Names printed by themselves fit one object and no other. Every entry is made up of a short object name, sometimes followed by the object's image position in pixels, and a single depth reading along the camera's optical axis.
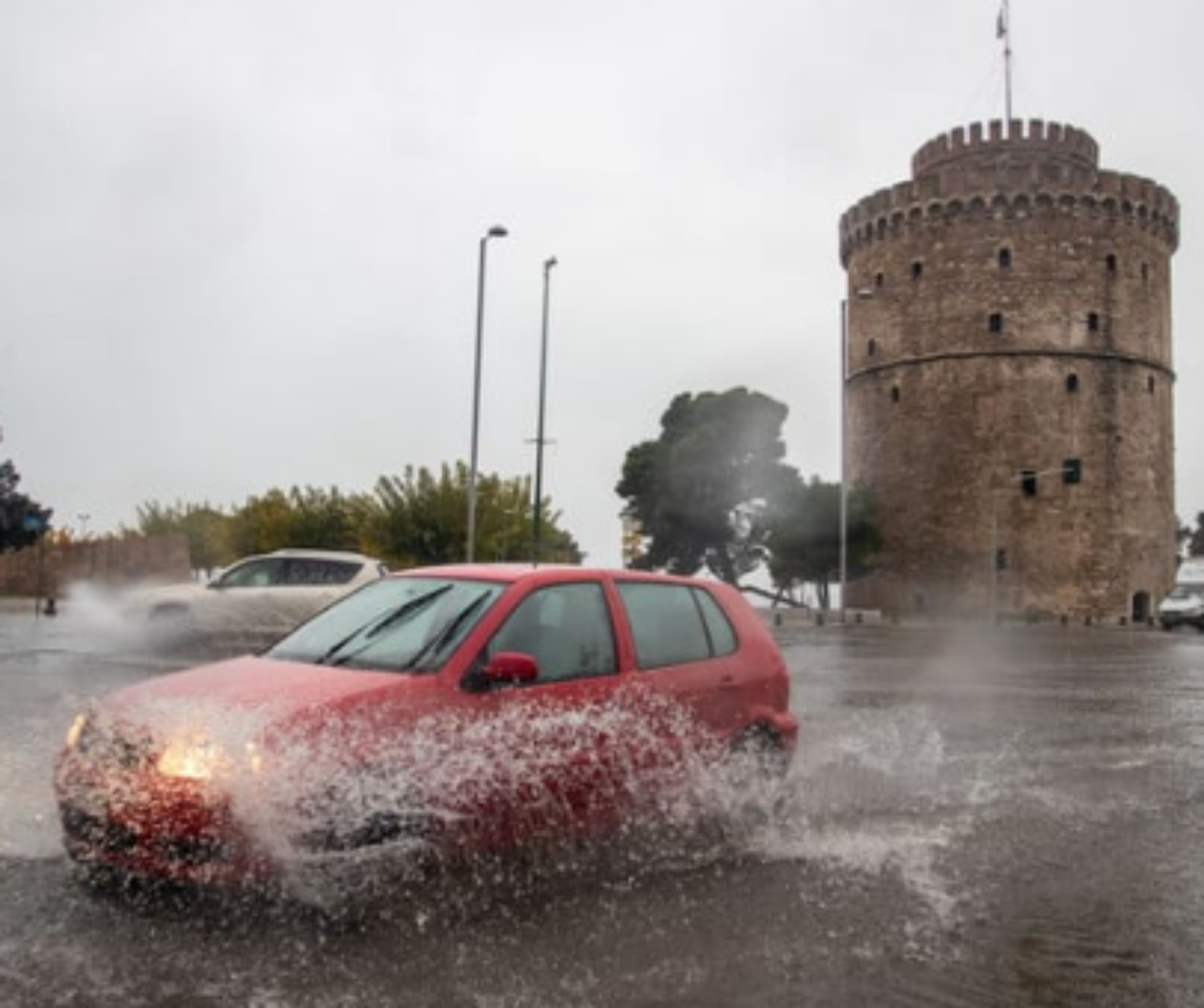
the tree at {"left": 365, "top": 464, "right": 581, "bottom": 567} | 38.23
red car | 4.66
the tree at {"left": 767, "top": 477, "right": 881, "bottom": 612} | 58.22
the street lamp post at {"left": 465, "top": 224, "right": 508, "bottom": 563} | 31.21
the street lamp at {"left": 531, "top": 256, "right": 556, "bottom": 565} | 34.56
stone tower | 55.62
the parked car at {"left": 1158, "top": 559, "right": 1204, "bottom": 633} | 43.00
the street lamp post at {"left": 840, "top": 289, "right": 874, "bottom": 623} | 46.68
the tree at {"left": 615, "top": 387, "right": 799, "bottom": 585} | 63.28
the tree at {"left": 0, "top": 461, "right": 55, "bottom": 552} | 45.31
